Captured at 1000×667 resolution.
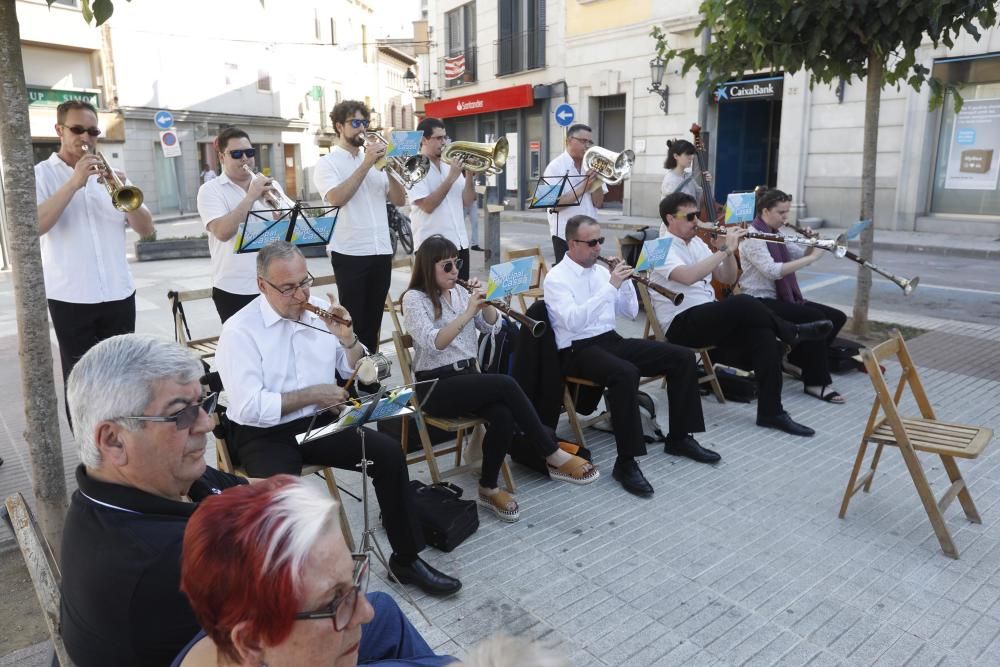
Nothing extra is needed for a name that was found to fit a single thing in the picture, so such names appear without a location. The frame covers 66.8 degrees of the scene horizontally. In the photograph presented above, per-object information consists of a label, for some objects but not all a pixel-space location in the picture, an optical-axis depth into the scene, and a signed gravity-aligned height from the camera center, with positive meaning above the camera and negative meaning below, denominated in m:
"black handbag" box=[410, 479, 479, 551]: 3.43 -1.55
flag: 25.47 +3.41
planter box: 12.84 -1.29
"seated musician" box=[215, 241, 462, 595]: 3.12 -0.92
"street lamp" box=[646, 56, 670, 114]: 17.08 +1.93
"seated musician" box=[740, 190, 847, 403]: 5.46 -0.88
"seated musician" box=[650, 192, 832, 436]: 4.89 -0.97
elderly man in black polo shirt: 1.56 -0.73
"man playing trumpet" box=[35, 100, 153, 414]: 3.69 -0.34
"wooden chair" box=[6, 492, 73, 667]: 1.64 -0.88
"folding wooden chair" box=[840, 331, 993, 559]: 3.35 -1.23
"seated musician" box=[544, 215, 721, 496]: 4.29 -1.02
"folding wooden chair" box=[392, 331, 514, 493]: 3.77 -1.25
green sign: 23.98 +2.45
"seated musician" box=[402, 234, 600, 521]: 3.75 -1.02
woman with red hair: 1.24 -0.66
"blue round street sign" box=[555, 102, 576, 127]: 14.45 +1.02
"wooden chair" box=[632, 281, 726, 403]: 5.27 -1.20
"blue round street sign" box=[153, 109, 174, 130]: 17.22 +1.17
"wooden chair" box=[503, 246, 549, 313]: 5.85 -0.79
